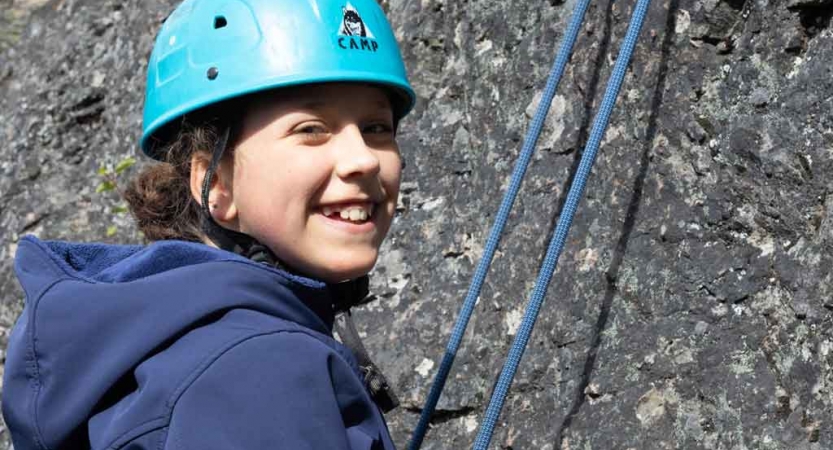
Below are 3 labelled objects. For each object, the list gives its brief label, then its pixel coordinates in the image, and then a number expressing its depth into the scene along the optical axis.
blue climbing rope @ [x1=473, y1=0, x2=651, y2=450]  2.54
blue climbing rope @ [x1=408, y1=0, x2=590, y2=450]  2.96
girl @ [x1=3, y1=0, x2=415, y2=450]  1.65
